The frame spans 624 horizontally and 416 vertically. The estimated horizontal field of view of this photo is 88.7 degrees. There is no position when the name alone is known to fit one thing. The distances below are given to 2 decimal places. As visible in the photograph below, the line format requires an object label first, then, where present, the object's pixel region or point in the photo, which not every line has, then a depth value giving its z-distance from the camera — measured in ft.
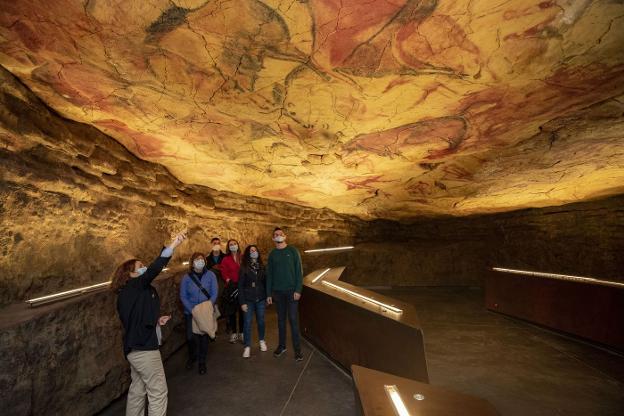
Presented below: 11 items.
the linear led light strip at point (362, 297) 10.07
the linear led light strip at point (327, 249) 29.86
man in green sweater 13.82
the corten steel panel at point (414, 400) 5.13
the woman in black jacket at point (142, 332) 8.12
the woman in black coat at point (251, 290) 14.33
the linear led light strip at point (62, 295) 8.97
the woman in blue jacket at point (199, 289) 12.75
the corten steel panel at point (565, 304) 14.67
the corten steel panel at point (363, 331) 8.64
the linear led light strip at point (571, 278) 15.07
